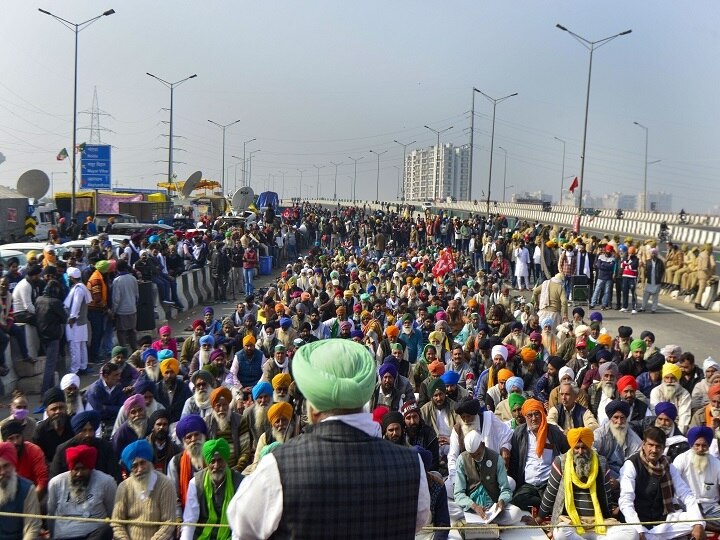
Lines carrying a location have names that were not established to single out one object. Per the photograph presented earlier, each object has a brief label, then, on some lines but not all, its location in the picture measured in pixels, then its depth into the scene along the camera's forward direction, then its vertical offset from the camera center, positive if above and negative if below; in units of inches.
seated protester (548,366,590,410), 344.8 -69.6
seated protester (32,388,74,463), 290.7 -77.3
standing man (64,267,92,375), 511.2 -72.7
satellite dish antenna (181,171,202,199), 2300.6 +69.1
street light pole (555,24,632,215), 1419.8 +161.2
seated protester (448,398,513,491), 293.6 -73.8
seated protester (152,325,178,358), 441.4 -70.8
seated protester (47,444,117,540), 239.6 -82.6
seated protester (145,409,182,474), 282.8 -79.1
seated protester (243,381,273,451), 312.3 -73.8
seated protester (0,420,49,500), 258.5 -79.7
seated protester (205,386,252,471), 304.5 -78.8
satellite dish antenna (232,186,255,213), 1947.6 +24.6
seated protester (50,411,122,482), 257.1 -76.1
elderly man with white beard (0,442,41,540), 229.8 -80.7
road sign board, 1594.5 +64.7
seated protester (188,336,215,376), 423.5 -72.9
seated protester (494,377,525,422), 340.8 -70.7
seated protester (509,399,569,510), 300.4 -79.5
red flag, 1694.8 +77.5
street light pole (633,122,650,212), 2919.0 +109.7
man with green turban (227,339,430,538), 94.5 -29.1
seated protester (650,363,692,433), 354.9 -69.6
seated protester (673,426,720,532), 274.4 -77.7
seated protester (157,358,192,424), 355.3 -76.6
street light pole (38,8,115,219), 1438.2 +171.3
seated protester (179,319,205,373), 458.9 -73.7
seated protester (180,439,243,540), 240.1 -80.6
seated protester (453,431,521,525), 273.4 -84.8
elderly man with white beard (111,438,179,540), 240.4 -83.4
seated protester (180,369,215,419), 335.9 -74.4
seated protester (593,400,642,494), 306.5 -76.4
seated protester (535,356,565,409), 380.2 -70.9
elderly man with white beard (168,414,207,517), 263.7 -76.9
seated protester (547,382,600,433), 330.6 -73.2
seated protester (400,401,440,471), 292.7 -73.9
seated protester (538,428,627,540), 260.8 -81.5
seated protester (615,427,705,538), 262.1 -81.4
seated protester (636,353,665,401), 390.3 -68.4
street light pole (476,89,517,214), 2092.2 +175.3
